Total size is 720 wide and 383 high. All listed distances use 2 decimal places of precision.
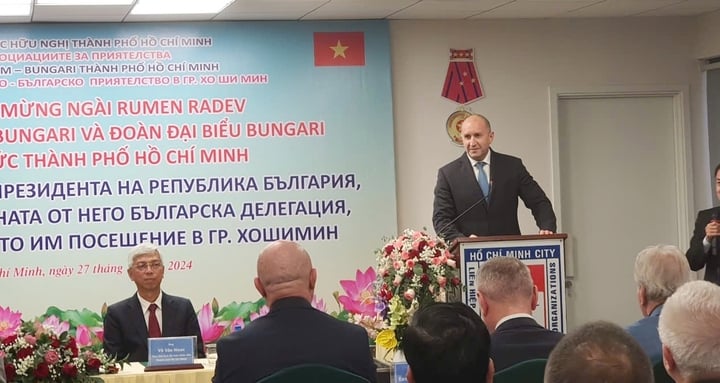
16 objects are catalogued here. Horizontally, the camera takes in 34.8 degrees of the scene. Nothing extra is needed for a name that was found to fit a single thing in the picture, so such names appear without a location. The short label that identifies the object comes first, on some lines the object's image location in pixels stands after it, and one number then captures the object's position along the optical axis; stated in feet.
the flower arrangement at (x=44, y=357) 15.42
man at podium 21.81
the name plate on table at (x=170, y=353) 17.78
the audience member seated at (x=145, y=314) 20.51
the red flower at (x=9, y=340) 15.61
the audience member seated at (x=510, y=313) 11.98
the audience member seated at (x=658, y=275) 13.60
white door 28.40
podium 18.51
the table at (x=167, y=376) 17.25
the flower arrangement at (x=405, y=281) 16.81
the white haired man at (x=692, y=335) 8.45
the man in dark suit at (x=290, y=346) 11.79
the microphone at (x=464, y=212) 21.17
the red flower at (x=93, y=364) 16.19
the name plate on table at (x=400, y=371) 15.98
